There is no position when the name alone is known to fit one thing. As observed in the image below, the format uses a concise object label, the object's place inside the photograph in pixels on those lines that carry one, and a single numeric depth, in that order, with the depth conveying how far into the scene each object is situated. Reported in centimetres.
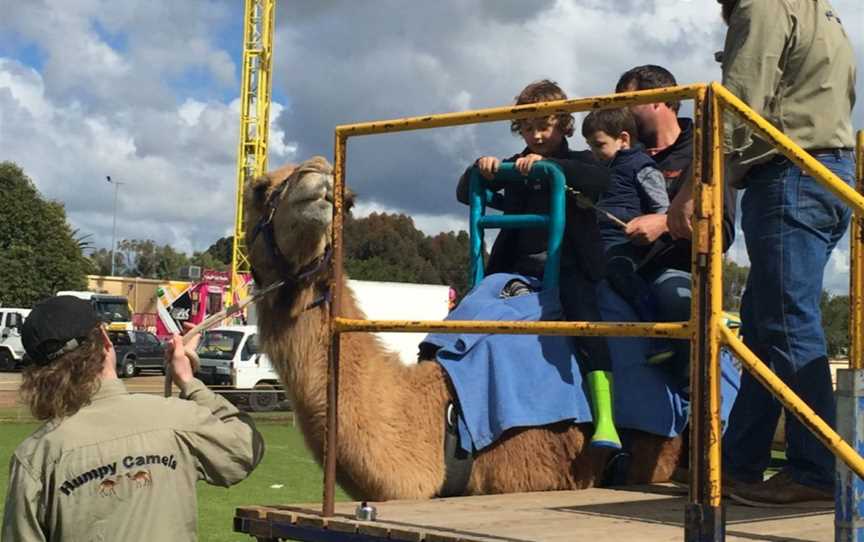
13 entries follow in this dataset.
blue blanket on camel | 494
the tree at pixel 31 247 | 5759
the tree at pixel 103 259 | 11276
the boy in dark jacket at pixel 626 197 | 570
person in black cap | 333
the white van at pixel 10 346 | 4003
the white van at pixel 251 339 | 2844
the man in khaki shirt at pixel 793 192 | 426
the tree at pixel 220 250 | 11238
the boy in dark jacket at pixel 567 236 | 513
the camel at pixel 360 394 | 471
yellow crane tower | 5316
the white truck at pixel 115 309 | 4312
